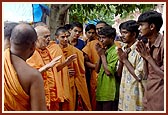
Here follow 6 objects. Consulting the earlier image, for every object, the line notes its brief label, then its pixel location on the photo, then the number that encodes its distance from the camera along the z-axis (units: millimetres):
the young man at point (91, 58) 4734
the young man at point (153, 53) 4242
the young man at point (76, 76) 4668
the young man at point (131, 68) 4488
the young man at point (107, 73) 4664
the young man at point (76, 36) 4691
